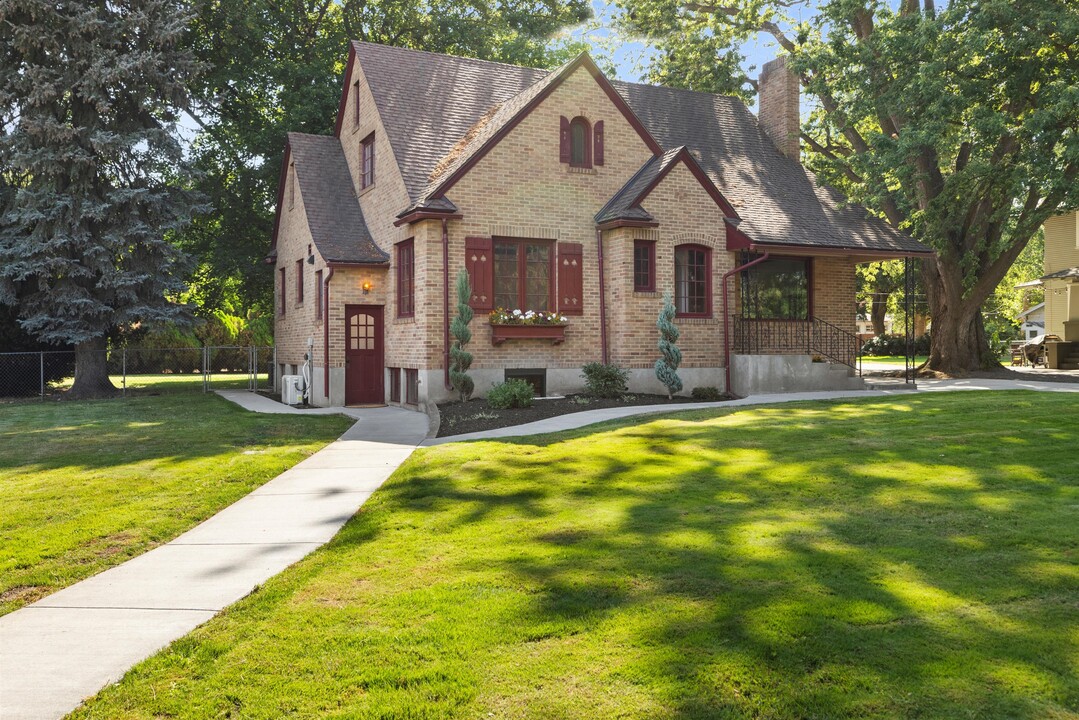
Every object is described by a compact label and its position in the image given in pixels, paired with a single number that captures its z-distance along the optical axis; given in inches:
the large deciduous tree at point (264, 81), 1072.8
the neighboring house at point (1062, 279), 1197.7
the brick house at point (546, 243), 719.1
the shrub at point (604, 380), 700.7
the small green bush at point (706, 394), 717.9
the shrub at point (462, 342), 681.6
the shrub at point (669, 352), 711.1
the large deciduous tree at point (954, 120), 795.4
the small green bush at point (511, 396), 626.4
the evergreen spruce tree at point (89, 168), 872.9
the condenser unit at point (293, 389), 821.2
